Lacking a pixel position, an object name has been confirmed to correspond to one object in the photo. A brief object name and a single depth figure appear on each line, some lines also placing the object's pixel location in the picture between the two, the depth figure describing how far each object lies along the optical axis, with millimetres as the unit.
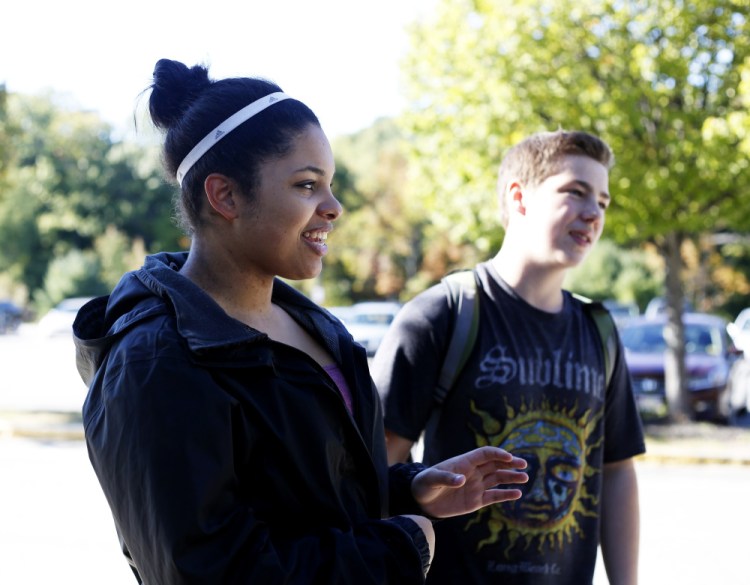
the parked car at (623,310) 35094
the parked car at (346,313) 26481
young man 2768
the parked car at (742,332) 21750
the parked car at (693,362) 14352
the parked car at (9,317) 43781
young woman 1549
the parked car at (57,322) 35844
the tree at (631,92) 11820
